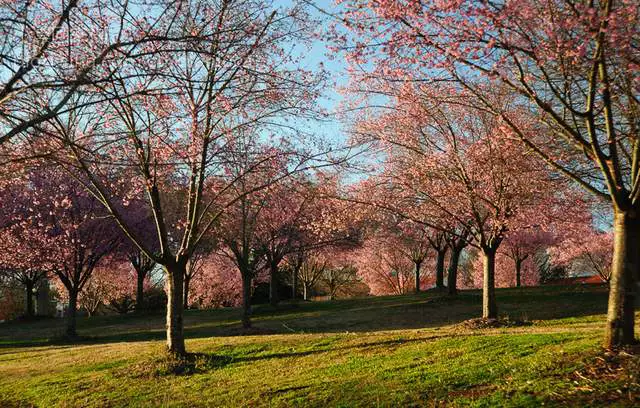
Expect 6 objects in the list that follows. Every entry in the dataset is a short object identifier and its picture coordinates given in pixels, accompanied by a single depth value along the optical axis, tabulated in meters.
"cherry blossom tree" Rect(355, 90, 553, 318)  12.63
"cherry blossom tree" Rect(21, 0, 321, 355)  9.84
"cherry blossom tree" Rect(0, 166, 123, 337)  18.91
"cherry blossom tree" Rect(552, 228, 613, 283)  35.69
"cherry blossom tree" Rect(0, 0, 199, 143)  5.91
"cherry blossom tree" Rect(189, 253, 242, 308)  40.38
